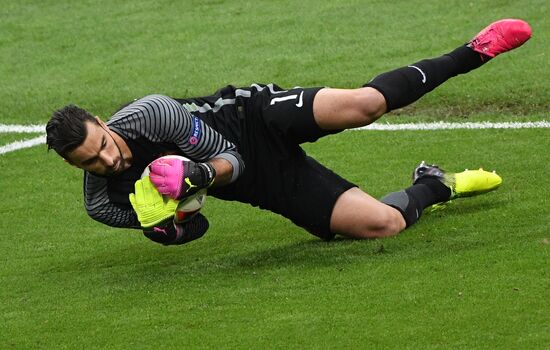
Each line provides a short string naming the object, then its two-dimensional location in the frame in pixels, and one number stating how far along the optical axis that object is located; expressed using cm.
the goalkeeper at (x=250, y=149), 1410
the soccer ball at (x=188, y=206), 1453
